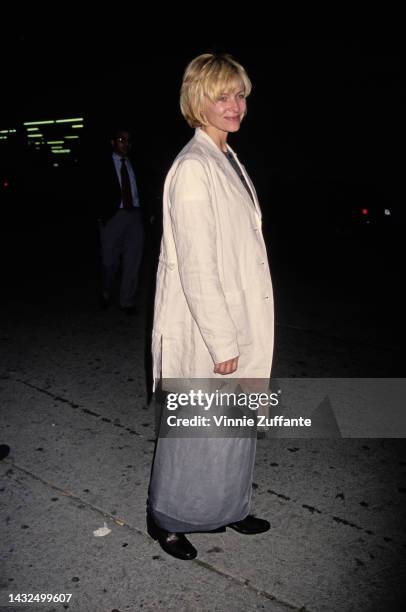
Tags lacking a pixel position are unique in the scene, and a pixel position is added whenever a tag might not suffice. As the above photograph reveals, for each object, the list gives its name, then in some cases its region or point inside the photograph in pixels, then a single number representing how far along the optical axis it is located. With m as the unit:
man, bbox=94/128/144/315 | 5.58
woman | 1.98
